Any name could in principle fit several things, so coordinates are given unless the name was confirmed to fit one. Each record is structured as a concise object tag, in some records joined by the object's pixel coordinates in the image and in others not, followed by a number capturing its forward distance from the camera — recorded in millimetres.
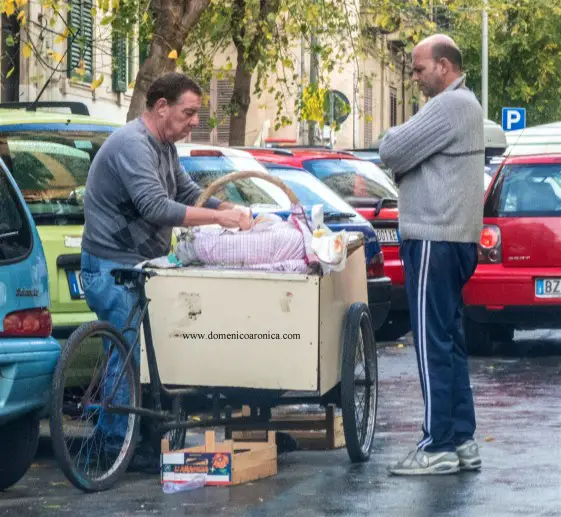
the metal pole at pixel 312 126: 32781
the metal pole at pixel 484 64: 49016
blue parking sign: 41469
